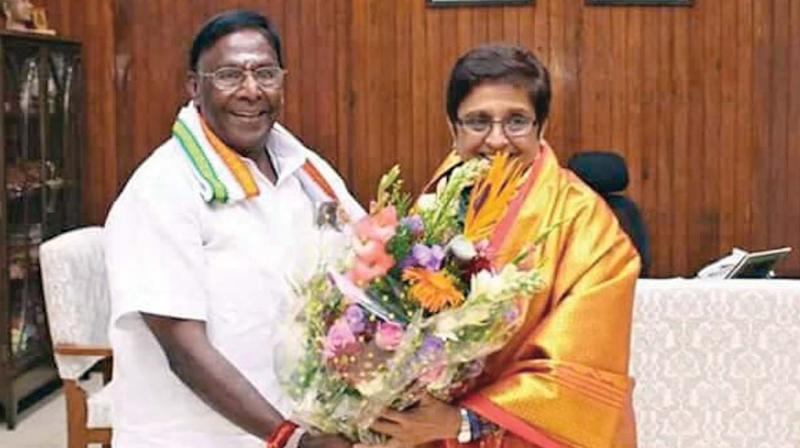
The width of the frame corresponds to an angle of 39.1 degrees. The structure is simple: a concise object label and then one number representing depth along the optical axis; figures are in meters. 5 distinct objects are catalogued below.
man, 1.64
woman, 1.48
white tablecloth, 3.10
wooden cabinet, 5.21
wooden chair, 3.72
